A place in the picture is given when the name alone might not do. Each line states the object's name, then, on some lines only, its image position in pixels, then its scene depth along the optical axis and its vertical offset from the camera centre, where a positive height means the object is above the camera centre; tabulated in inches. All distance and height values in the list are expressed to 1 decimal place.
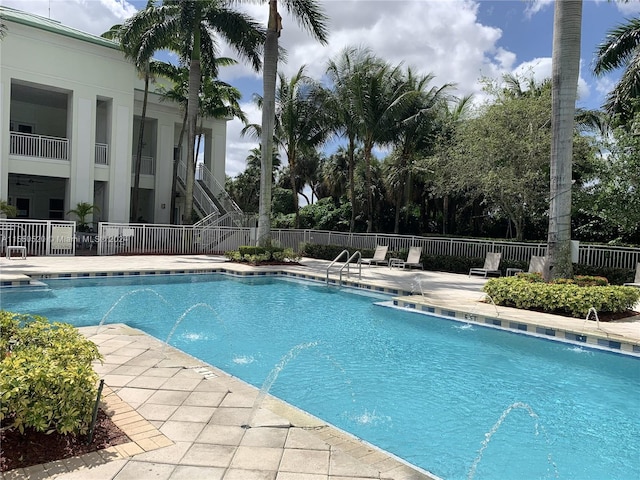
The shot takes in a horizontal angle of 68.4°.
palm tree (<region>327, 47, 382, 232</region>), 831.1 +263.1
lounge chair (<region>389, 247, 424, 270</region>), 666.2 -35.7
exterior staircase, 854.5 +48.6
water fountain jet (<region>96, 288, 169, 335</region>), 345.5 -67.2
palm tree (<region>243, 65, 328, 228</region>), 902.4 +223.5
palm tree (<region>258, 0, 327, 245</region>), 650.2 +253.2
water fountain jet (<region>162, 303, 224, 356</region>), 306.3 -68.9
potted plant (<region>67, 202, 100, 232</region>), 765.9 +14.7
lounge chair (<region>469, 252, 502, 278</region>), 600.4 -34.1
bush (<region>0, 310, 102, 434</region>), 115.3 -43.1
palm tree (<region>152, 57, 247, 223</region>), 888.3 +257.8
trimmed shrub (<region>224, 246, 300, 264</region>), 664.4 -37.0
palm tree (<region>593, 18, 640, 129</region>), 581.9 +236.8
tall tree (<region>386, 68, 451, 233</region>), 858.8 +191.9
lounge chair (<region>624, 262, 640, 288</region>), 461.9 -36.2
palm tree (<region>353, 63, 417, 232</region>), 808.3 +224.8
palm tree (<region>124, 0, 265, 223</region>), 732.0 +309.6
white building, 737.0 +173.5
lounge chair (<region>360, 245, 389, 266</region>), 693.9 -35.2
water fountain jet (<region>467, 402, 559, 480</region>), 150.4 -73.2
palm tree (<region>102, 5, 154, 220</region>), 738.4 +259.7
